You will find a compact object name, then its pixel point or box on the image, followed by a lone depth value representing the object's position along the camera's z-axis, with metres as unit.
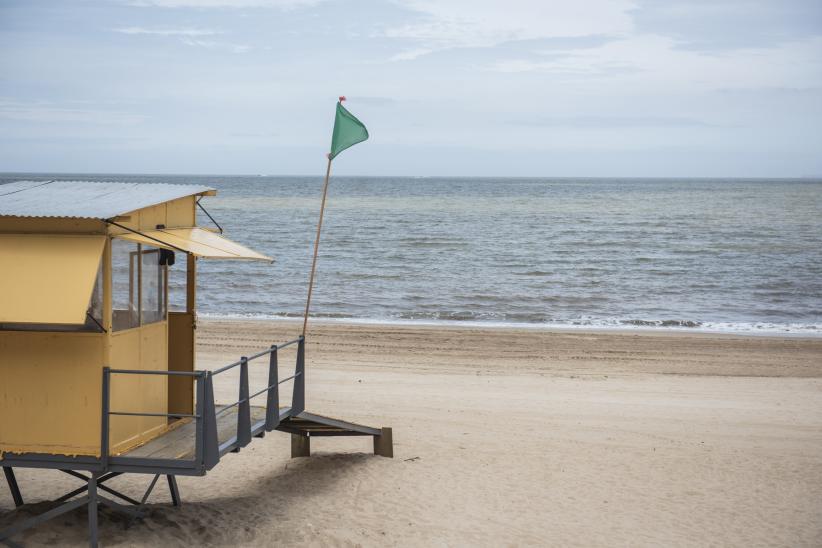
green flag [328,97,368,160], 10.21
